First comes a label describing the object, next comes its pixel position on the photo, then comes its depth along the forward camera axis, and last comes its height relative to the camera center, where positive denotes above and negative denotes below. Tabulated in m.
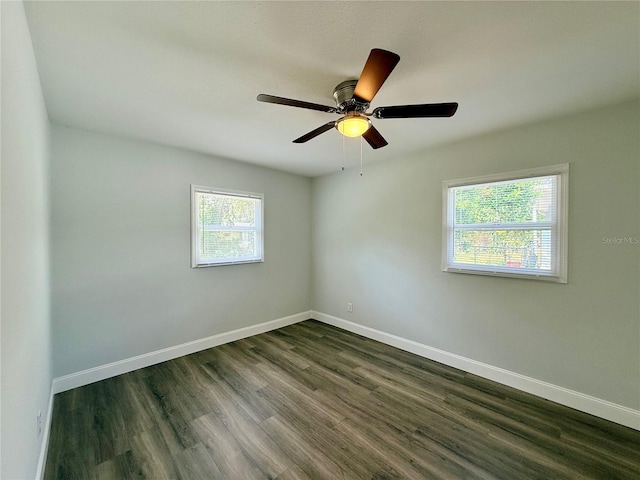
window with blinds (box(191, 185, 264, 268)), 3.28 +0.14
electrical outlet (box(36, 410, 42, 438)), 1.54 -1.13
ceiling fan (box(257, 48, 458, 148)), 1.29 +0.84
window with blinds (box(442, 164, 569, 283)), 2.32 +0.15
